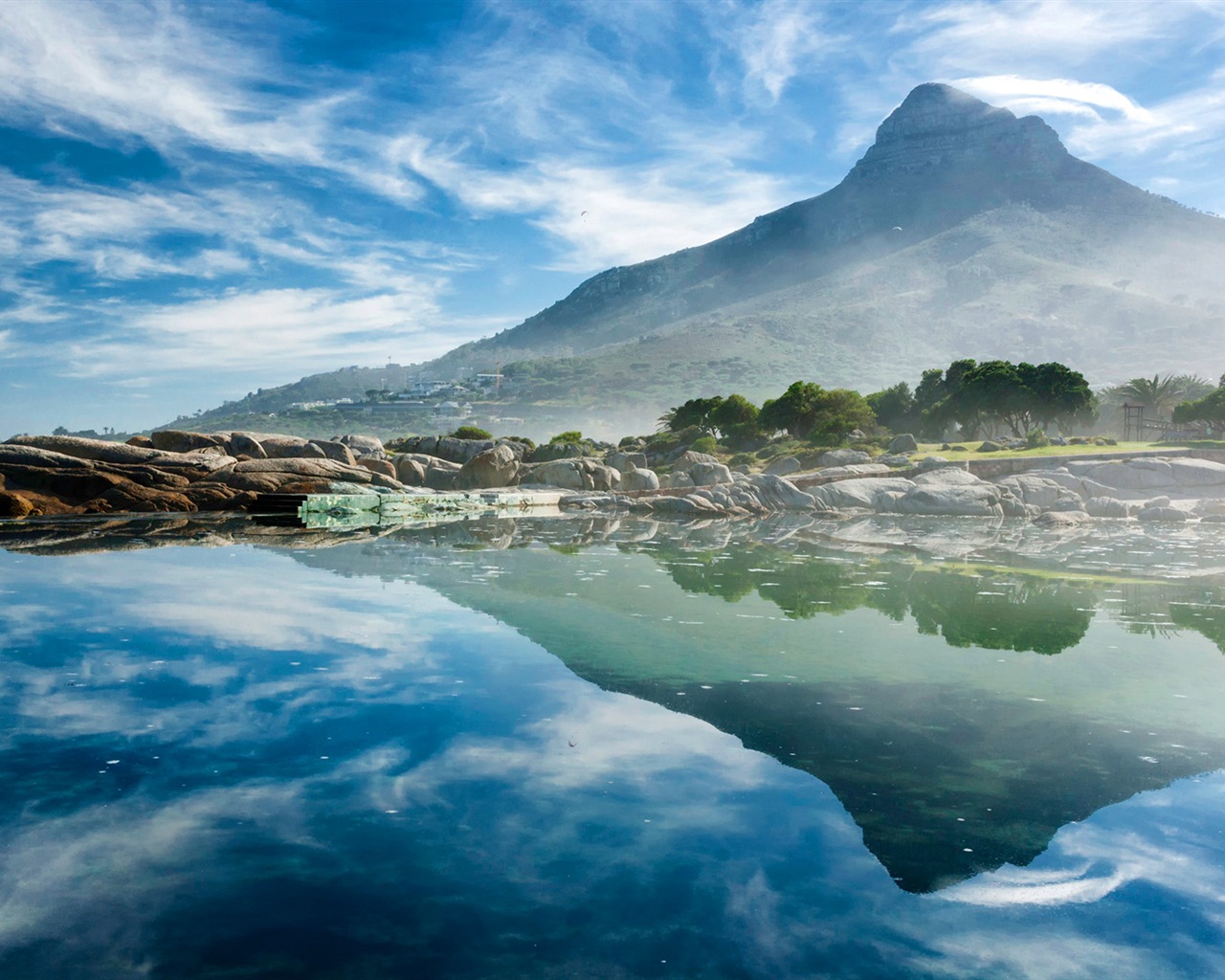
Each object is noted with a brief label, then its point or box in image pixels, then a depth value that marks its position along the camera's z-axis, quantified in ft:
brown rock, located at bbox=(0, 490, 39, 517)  88.53
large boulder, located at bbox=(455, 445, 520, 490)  145.07
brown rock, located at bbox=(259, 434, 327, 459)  132.46
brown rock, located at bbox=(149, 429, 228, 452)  126.21
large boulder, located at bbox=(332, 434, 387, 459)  152.97
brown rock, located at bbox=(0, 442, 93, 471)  95.04
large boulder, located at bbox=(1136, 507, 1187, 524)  102.22
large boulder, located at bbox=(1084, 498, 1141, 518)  106.63
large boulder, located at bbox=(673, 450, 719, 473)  152.97
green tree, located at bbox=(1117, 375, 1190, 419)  240.12
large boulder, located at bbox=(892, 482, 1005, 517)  108.37
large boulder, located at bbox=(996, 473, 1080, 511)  111.55
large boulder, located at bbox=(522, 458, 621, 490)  144.30
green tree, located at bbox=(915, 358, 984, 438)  217.77
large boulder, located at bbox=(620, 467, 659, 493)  137.39
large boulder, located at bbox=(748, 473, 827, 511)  115.96
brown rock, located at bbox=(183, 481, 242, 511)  100.58
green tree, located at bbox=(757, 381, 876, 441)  220.23
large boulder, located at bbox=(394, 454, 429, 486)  143.33
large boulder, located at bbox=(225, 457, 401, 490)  108.06
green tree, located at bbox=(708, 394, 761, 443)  232.12
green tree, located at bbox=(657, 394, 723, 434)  255.29
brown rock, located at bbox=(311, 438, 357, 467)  130.62
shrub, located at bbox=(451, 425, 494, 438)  224.90
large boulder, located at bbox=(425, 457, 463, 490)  145.89
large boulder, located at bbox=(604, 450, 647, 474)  166.84
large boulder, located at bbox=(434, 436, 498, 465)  170.30
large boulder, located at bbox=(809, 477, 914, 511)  114.83
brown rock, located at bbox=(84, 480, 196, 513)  94.63
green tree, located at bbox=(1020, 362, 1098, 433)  205.87
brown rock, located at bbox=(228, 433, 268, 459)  130.31
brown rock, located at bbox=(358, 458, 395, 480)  136.28
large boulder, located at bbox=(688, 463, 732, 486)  139.95
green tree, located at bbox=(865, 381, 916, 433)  256.56
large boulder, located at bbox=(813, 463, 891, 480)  136.96
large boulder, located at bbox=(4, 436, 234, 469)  104.17
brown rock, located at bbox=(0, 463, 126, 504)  94.58
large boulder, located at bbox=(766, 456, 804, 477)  160.45
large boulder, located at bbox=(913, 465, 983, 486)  113.19
